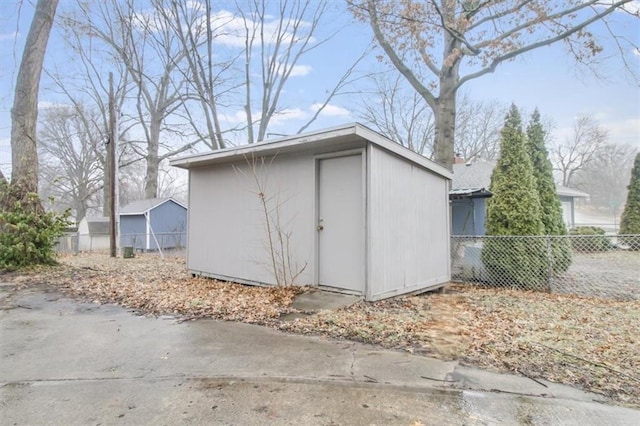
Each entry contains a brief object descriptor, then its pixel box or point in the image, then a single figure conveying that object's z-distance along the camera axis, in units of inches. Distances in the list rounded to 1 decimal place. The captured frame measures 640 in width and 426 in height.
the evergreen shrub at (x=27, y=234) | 279.0
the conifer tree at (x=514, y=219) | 263.9
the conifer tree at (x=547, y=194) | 276.4
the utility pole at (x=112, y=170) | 434.9
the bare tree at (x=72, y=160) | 946.7
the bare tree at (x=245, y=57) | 545.3
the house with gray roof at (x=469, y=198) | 447.9
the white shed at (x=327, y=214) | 190.4
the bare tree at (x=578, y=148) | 1026.1
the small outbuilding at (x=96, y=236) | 794.4
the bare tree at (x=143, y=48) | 507.8
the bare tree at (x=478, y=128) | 901.2
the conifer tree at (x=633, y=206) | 491.5
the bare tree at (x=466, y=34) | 339.3
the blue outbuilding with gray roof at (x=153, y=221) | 747.4
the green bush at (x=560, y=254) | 272.2
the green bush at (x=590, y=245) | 363.3
